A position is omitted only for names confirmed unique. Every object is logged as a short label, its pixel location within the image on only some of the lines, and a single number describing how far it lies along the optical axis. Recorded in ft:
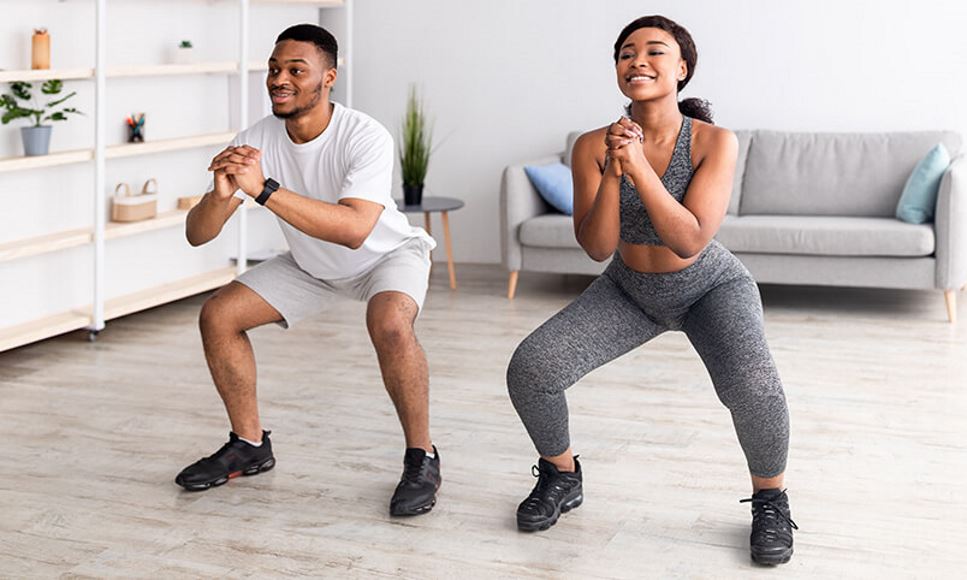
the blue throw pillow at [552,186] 19.22
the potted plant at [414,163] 19.76
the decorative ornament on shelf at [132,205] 16.47
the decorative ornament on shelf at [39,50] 14.55
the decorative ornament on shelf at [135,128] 16.79
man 9.98
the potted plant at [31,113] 14.49
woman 8.95
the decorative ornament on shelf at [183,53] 17.42
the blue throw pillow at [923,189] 17.79
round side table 19.47
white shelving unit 14.54
